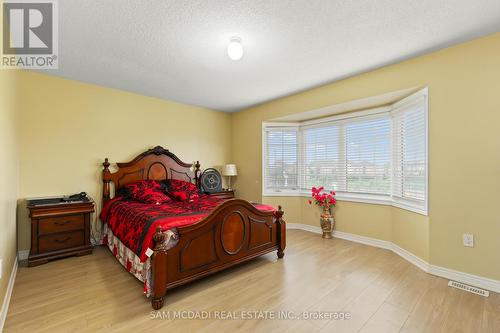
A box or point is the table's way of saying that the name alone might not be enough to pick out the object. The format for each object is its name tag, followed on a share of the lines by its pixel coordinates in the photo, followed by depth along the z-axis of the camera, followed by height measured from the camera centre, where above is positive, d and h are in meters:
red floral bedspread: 2.17 -0.55
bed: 2.03 -0.75
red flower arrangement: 3.94 -0.55
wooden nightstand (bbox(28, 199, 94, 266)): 2.77 -0.82
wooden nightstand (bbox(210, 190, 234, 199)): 4.55 -0.58
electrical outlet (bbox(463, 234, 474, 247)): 2.33 -0.77
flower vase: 3.84 -0.98
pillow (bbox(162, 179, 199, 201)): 3.69 -0.41
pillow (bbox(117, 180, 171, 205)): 3.34 -0.40
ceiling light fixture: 2.23 +1.18
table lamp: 4.91 -0.08
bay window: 2.97 +0.19
